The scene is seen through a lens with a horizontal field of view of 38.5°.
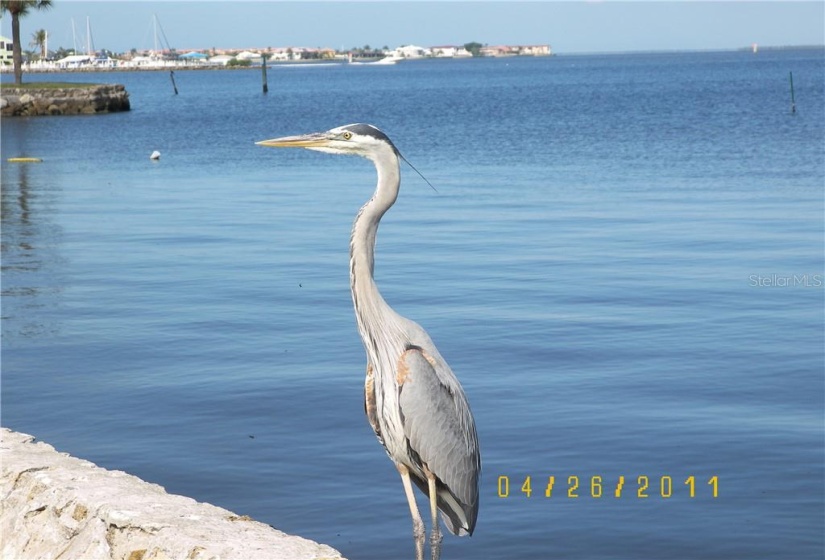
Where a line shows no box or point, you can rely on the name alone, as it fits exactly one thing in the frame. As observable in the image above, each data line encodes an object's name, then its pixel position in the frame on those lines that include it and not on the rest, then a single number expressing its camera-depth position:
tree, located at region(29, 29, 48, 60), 139.25
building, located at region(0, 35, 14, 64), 149.45
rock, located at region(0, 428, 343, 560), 4.52
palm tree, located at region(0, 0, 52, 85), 63.44
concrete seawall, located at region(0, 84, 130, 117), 60.19
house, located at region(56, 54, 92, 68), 190.25
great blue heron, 4.88
